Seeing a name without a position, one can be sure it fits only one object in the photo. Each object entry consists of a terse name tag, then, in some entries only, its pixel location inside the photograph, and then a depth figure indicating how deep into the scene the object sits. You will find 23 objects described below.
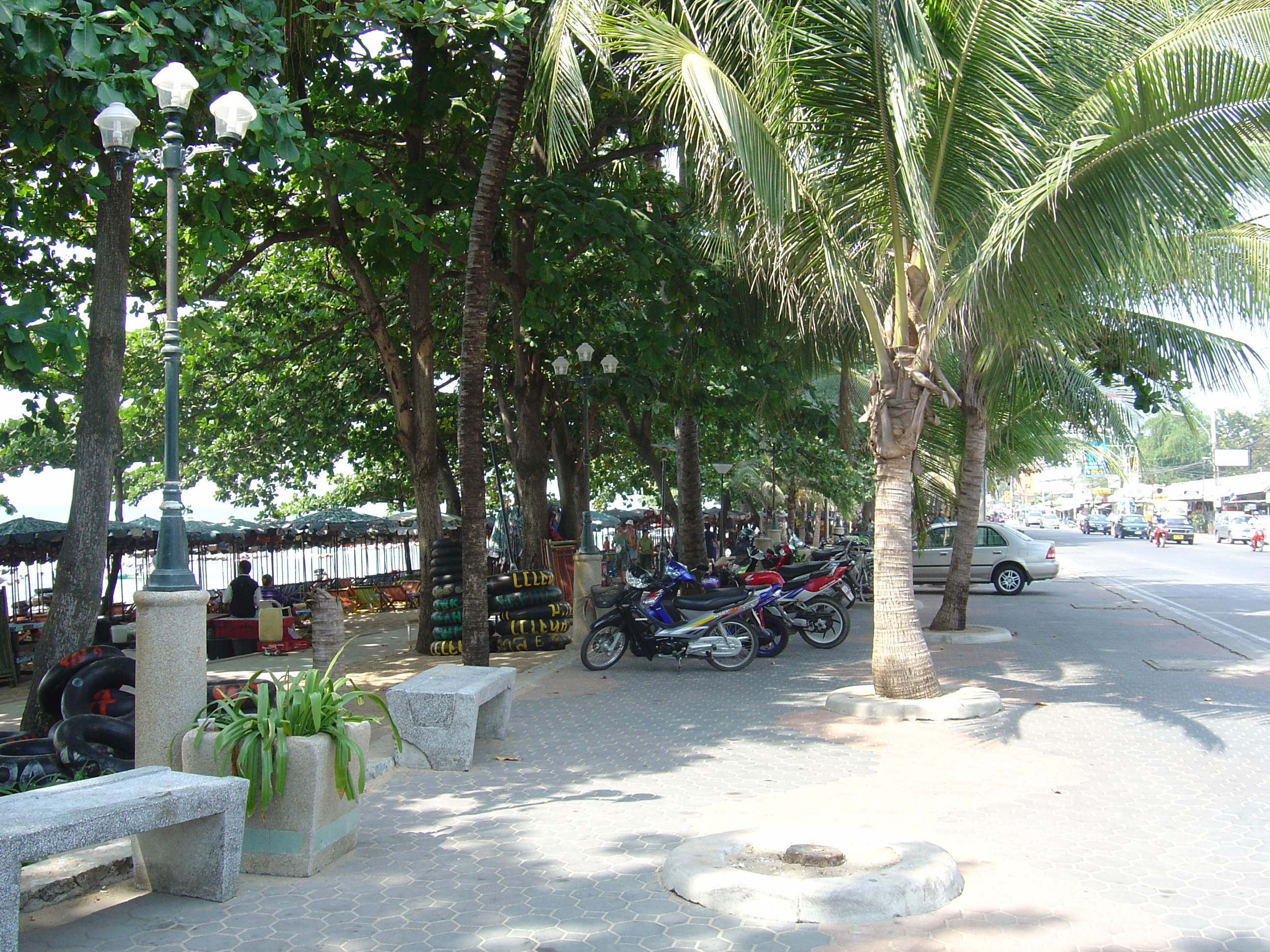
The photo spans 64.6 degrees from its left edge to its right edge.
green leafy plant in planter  5.05
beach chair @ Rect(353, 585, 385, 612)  22.67
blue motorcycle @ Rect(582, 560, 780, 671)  11.80
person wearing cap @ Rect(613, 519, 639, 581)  26.67
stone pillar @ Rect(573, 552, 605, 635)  14.23
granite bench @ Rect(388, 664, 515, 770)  7.46
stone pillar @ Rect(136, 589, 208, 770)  5.14
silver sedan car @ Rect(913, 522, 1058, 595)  22.58
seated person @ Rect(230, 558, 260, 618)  16.22
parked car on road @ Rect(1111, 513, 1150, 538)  60.19
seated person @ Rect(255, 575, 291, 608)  17.91
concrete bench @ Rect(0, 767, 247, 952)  3.86
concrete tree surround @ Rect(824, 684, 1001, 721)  8.88
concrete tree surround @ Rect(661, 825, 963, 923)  4.50
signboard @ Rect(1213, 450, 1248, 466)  85.75
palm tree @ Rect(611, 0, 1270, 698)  7.85
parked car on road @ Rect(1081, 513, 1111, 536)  74.31
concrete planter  5.10
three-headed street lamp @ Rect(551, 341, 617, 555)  15.59
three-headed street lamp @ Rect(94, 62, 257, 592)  5.39
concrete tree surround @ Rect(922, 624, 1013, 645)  14.00
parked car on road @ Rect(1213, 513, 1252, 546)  49.94
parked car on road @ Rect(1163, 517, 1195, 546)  49.78
